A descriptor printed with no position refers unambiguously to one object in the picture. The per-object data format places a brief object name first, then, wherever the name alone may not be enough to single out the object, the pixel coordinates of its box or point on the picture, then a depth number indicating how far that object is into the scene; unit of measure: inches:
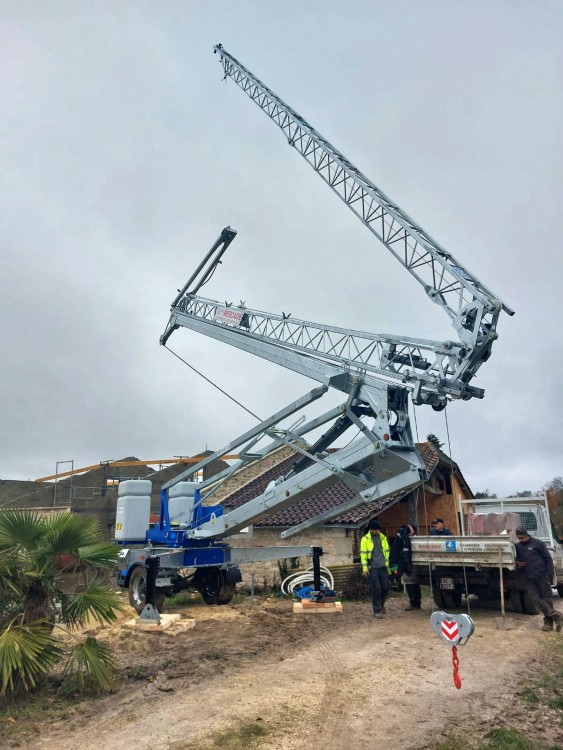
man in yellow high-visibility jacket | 459.2
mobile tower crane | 410.3
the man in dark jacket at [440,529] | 514.3
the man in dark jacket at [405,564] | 477.1
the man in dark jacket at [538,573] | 394.3
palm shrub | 267.9
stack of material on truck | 603.8
